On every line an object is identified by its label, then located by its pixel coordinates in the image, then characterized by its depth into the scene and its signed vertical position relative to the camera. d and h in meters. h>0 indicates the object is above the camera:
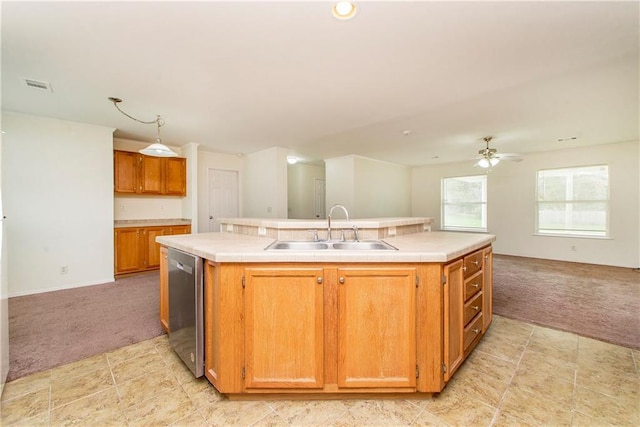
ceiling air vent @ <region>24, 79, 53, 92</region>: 2.60 +1.29
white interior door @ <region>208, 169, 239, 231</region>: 5.84 +0.37
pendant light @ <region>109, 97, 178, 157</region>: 2.97 +0.70
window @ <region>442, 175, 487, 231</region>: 6.91 +0.21
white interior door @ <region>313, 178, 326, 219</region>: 7.79 +0.39
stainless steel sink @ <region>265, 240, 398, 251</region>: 2.08 -0.28
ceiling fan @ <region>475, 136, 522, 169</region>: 4.13 +0.85
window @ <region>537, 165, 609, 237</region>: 5.27 +0.19
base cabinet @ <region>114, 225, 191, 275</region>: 4.35 -0.62
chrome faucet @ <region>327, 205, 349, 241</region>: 2.30 -0.17
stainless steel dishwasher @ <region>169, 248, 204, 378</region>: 1.73 -0.68
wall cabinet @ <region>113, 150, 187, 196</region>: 4.48 +0.68
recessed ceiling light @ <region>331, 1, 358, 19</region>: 1.64 +1.28
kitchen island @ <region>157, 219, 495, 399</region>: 1.58 -0.67
